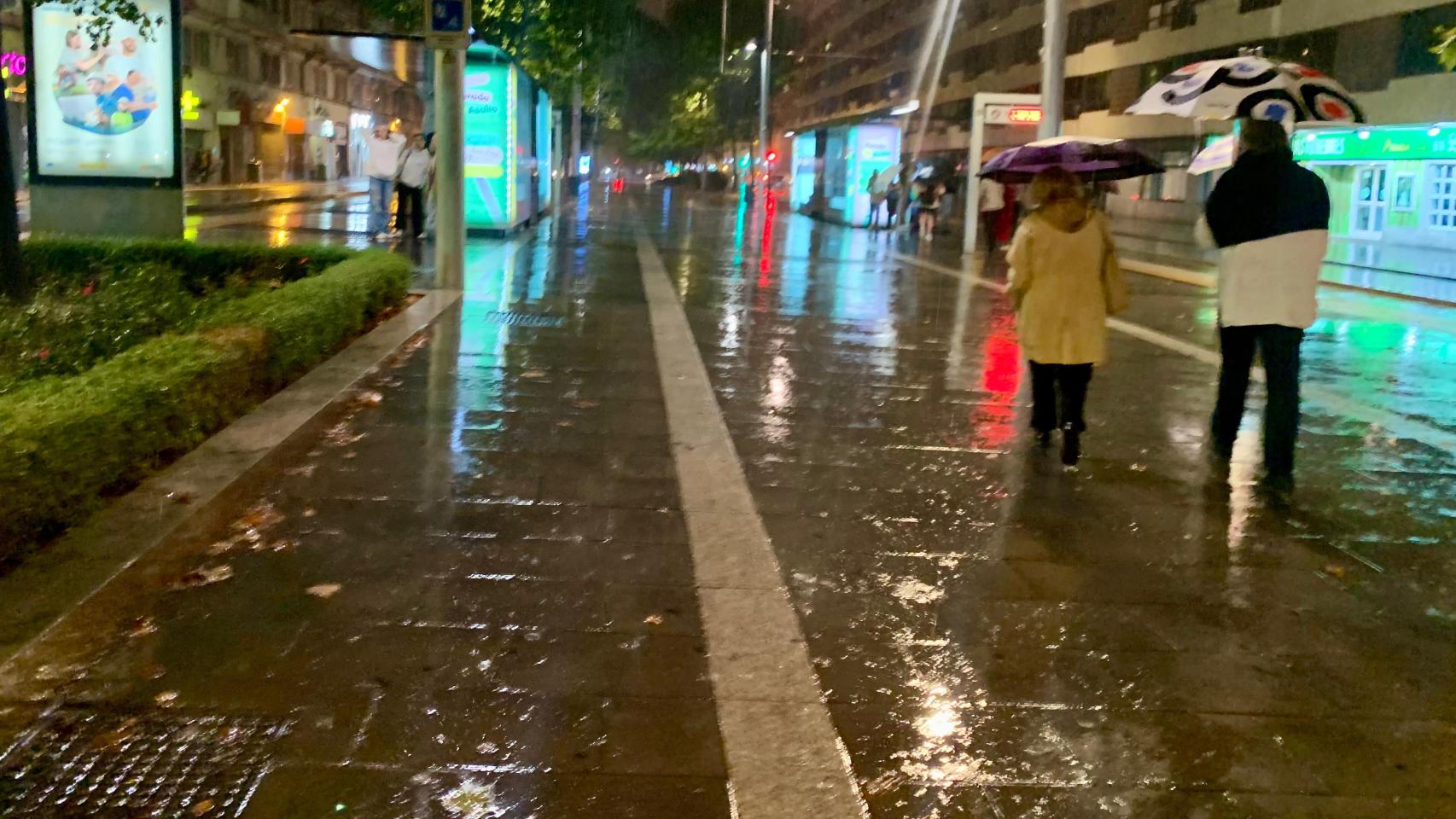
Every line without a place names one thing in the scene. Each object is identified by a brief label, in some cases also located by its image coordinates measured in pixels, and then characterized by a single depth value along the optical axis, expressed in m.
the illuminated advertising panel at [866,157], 31.58
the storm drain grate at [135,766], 3.23
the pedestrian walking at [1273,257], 6.50
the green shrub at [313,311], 7.73
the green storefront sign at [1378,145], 28.95
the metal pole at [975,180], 24.12
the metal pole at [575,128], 42.02
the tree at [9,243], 9.83
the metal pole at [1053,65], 19.00
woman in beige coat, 6.80
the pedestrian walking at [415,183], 19.30
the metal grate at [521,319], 11.49
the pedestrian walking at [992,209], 23.20
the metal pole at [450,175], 13.30
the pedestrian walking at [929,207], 28.38
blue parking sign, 12.73
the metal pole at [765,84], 50.06
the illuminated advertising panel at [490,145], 20.94
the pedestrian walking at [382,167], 20.91
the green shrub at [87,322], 7.85
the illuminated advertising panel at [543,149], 27.68
